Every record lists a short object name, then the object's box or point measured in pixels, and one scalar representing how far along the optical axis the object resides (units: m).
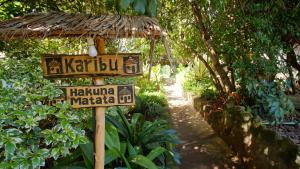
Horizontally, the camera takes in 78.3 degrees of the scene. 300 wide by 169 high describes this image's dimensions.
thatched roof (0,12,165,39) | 1.24
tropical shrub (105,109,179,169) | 1.89
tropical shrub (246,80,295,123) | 3.06
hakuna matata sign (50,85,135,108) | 1.50
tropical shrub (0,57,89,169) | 1.28
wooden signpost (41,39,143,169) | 1.46
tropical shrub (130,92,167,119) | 4.52
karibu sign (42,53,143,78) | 1.46
